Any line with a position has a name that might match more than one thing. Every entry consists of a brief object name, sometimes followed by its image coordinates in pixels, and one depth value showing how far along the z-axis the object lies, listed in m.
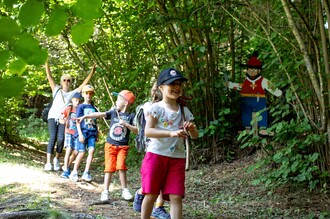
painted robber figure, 7.97
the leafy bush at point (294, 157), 5.63
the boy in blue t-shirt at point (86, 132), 7.47
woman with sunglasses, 8.39
